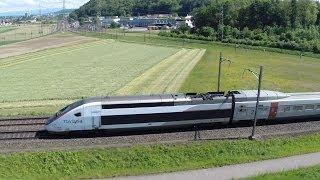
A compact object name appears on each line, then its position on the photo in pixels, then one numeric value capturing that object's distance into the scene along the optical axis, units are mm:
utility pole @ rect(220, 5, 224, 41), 130625
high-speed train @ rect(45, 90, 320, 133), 28453
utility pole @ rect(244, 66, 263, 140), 29038
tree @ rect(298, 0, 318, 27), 141125
